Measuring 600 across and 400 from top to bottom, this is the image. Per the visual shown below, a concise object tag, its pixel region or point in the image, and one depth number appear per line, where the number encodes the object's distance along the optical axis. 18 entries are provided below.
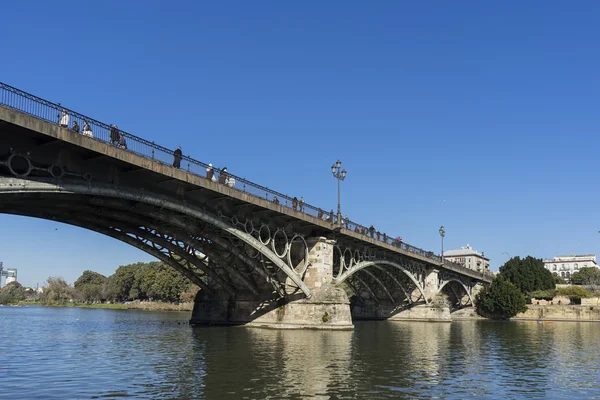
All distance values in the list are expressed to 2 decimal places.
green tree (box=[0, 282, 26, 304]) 162.79
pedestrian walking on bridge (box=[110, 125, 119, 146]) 26.86
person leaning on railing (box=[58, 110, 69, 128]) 23.59
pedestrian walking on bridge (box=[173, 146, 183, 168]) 31.32
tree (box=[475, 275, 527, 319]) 92.62
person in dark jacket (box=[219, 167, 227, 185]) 35.97
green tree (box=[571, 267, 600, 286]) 160.81
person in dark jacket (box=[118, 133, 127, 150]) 27.33
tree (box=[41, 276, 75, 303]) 158.88
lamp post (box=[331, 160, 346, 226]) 48.06
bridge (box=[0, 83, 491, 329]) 23.17
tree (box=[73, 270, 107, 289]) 171.50
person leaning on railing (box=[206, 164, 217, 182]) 34.78
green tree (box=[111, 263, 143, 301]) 142.12
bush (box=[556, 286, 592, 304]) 103.06
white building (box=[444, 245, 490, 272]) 174.12
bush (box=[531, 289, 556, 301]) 103.00
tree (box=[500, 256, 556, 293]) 106.44
